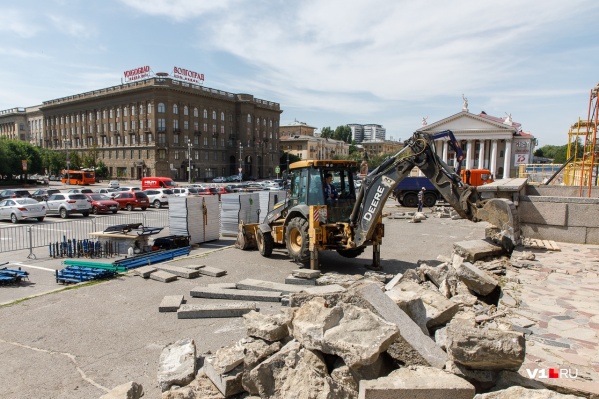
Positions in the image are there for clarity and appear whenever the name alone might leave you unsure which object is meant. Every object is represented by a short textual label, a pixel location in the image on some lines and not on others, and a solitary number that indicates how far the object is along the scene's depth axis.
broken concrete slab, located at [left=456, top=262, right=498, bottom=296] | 6.82
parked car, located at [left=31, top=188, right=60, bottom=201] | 31.45
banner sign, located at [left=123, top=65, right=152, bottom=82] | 77.56
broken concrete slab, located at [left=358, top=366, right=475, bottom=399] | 3.49
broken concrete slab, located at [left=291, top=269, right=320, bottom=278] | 9.38
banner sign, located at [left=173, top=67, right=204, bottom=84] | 79.38
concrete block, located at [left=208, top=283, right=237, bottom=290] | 9.01
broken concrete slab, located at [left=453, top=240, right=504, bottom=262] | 9.24
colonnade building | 66.12
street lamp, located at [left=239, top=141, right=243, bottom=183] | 87.12
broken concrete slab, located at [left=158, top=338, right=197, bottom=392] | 4.75
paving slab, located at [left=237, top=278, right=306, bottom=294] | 8.60
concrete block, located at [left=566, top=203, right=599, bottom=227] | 10.54
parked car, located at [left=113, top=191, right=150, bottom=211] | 29.78
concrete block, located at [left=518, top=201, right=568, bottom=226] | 10.86
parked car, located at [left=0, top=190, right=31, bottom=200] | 31.64
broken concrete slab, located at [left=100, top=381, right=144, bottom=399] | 4.29
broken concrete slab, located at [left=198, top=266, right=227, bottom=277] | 10.43
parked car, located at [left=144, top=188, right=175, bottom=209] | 32.31
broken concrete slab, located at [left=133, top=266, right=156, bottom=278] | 10.30
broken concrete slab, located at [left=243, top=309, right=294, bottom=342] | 4.88
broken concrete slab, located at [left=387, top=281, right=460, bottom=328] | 5.35
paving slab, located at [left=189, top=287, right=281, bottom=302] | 8.22
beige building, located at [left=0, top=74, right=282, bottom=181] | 76.56
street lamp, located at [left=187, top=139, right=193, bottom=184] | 72.75
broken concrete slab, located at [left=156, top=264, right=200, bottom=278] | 10.30
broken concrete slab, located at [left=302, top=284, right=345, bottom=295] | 6.06
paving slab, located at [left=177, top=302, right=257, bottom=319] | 7.45
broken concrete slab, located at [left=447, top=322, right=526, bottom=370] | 3.70
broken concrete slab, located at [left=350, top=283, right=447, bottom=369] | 4.21
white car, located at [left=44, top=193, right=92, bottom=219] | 24.88
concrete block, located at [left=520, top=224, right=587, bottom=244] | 10.78
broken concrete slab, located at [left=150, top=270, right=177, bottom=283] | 9.92
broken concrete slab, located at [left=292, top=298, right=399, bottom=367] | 3.88
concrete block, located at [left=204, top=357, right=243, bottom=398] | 4.50
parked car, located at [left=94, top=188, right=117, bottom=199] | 30.53
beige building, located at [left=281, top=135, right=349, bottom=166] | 115.56
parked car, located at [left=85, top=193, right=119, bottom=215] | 26.39
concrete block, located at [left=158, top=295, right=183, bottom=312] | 7.80
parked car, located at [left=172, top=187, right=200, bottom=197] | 33.53
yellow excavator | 9.27
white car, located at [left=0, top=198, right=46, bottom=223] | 22.16
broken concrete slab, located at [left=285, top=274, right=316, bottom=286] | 9.12
